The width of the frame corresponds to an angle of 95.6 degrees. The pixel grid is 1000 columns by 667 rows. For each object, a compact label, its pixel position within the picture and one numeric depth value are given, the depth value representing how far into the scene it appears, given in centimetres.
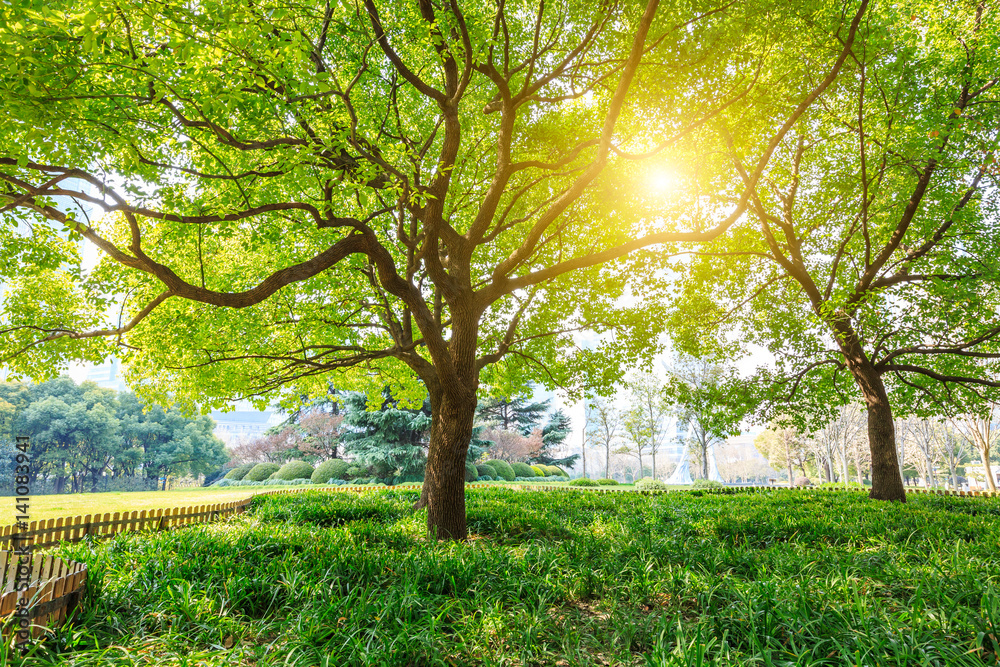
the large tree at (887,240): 830
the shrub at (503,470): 2764
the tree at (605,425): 3744
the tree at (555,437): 3469
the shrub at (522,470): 2963
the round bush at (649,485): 2198
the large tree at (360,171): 488
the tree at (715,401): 1206
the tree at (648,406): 3462
